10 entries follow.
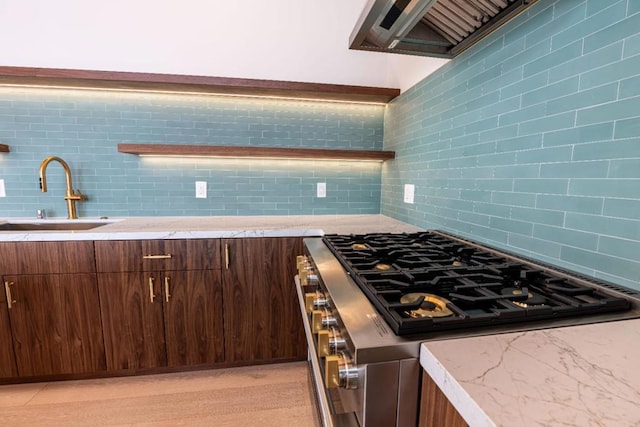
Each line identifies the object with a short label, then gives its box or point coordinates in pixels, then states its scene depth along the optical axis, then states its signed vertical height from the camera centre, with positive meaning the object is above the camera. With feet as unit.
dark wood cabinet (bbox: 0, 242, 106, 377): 5.23 -2.47
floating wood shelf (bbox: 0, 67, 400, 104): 5.82 +1.98
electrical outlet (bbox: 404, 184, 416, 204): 6.42 -0.28
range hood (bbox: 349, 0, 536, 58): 3.35 +2.01
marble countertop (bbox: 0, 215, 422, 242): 5.25 -1.01
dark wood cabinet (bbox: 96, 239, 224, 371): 5.50 -2.44
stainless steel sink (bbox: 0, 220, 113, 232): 6.41 -1.12
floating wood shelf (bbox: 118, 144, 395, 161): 6.27 +0.59
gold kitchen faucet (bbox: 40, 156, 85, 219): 6.15 -0.27
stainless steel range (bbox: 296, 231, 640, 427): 1.87 -1.00
